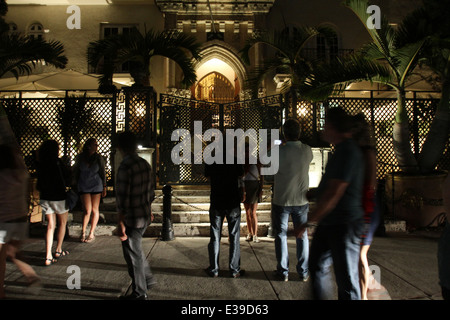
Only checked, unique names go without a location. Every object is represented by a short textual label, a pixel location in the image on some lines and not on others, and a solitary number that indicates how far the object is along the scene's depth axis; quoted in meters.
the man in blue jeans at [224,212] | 4.27
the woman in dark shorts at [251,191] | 5.95
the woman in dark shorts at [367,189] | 3.07
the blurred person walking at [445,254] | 2.15
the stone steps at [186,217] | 6.64
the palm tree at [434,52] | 6.82
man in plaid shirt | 3.45
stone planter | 7.10
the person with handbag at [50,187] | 4.72
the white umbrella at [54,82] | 9.12
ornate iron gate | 8.48
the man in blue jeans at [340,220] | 2.49
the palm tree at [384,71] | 7.21
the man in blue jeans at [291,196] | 4.08
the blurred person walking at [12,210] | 3.22
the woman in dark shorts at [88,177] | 5.83
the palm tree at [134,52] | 8.12
